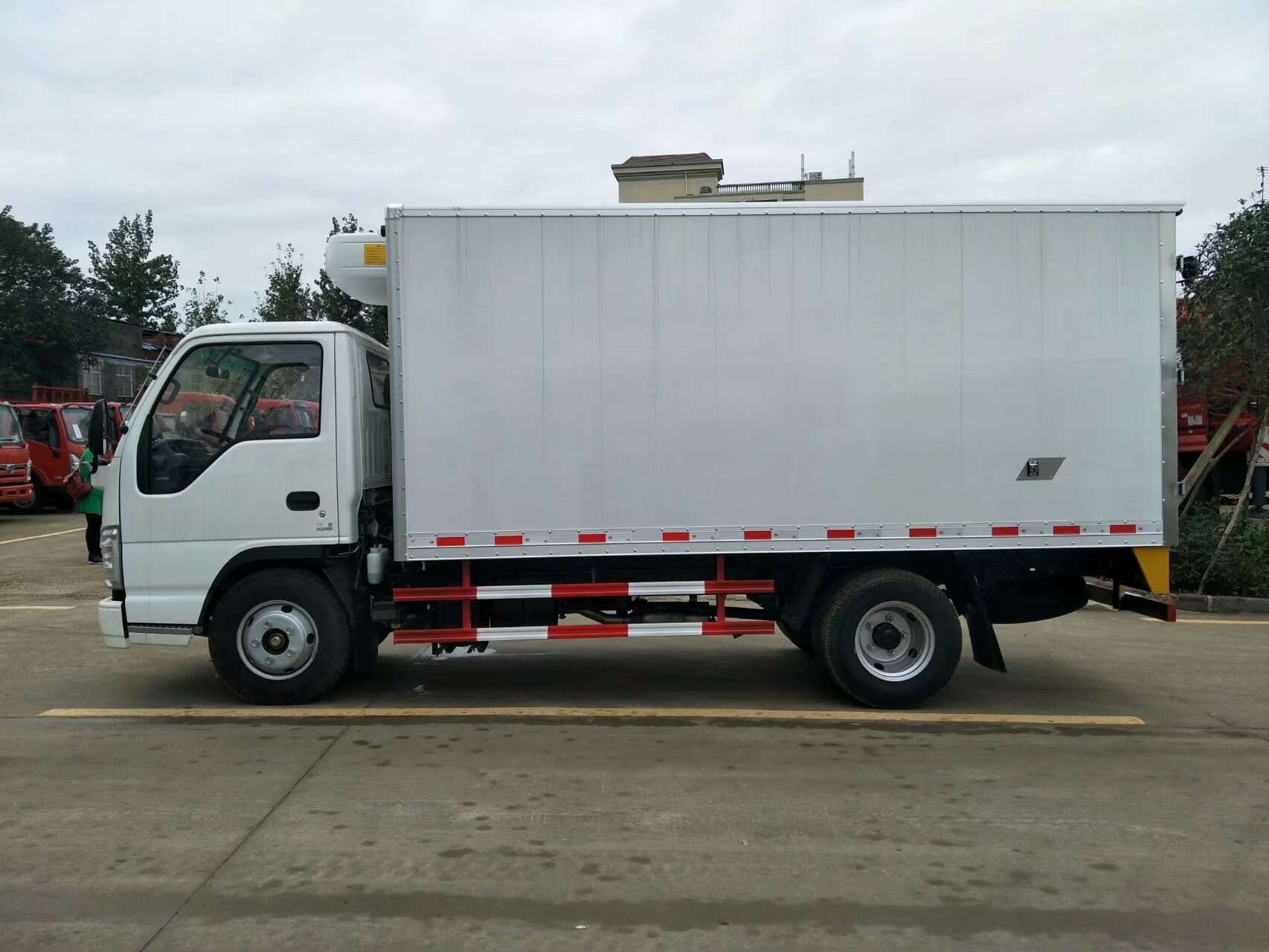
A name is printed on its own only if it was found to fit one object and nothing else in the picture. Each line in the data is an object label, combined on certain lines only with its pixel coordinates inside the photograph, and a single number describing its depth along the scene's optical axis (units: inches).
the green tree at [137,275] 1878.7
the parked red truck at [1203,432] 492.4
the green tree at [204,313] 1365.7
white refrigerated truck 244.2
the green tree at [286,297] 835.4
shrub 421.7
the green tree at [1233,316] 406.3
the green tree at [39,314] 1263.5
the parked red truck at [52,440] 848.9
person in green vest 434.6
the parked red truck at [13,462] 754.8
